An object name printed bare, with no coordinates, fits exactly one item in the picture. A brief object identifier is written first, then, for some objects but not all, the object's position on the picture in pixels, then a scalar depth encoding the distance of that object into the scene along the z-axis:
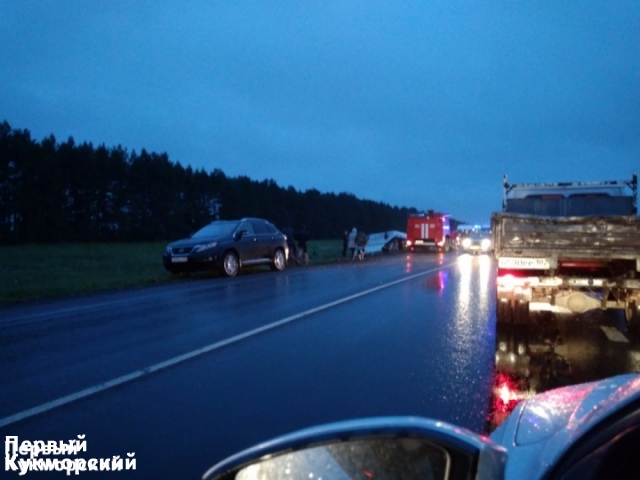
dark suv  19.61
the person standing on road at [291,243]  27.66
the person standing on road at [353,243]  33.75
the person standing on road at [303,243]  27.83
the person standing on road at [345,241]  35.12
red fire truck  41.88
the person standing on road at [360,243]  33.75
